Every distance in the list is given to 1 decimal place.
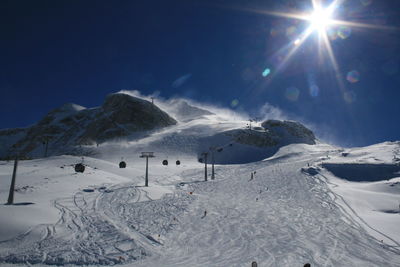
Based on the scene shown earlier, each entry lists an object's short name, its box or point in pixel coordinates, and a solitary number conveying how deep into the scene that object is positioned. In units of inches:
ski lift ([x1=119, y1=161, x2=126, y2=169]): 1616.4
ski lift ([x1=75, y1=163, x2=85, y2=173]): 1236.0
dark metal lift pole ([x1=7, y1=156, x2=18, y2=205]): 632.3
